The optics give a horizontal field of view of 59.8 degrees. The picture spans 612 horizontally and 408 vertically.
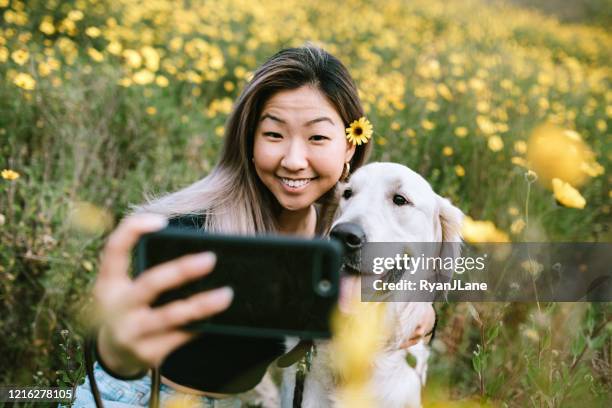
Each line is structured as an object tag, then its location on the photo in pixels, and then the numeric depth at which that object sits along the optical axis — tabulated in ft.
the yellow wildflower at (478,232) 5.75
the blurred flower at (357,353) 1.93
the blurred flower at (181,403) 2.36
